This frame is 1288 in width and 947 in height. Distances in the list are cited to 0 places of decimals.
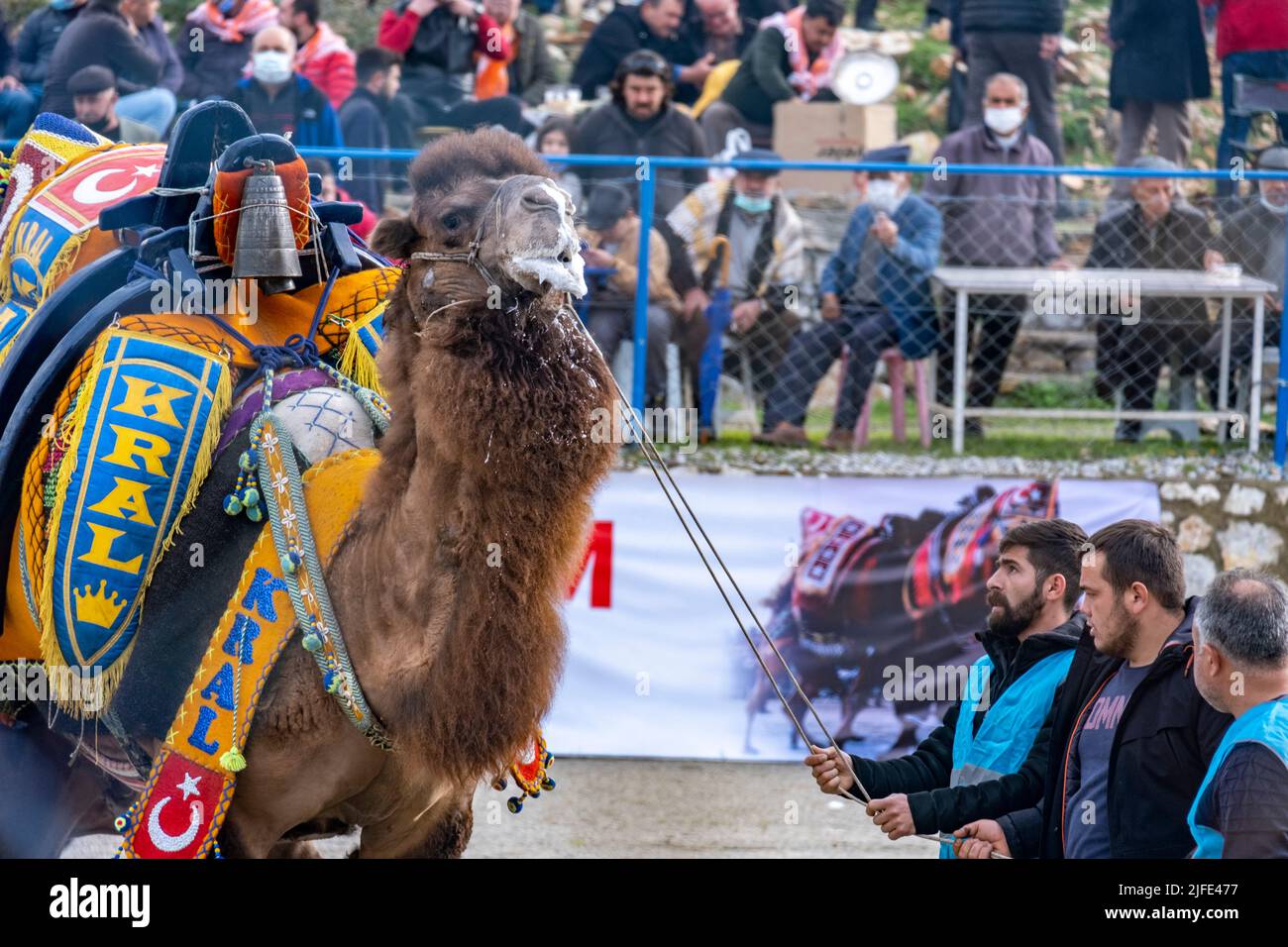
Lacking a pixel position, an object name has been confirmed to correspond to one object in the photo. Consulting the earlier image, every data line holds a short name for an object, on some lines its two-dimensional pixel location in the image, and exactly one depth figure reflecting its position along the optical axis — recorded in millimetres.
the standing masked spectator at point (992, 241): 8008
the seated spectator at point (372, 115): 8109
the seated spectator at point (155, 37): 9641
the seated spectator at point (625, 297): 7730
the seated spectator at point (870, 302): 7926
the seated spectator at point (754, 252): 7902
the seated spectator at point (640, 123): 8633
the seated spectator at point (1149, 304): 7922
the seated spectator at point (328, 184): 7742
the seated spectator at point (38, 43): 9727
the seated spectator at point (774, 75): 9648
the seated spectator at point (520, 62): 9836
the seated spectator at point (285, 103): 8898
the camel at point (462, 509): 3066
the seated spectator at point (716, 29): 10523
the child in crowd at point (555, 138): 8516
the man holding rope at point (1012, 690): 3826
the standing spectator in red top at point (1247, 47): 8812
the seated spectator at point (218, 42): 9789
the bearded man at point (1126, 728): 3428
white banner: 7492
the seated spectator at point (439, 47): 9719
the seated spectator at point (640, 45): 10258
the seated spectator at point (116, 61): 8750
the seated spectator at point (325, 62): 9820
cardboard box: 9562
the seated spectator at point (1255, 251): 7754
